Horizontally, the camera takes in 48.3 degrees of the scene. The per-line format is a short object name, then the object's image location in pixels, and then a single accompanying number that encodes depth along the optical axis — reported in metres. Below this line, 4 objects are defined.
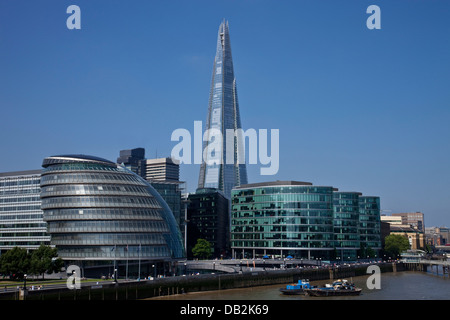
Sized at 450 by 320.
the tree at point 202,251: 175.50
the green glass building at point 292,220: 174.75
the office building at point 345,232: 190.45
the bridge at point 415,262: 189.62
